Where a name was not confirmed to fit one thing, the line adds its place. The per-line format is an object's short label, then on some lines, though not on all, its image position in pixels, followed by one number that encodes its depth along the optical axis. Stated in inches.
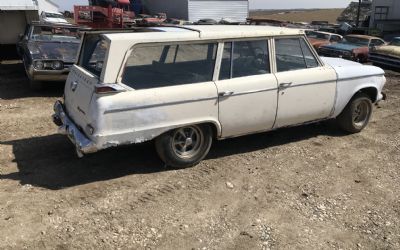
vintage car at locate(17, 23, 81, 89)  334.6
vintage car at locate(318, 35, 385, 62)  585.3
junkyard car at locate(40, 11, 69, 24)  840.6
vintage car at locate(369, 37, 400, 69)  551.5
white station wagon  177.8
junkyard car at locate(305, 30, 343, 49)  652.9
